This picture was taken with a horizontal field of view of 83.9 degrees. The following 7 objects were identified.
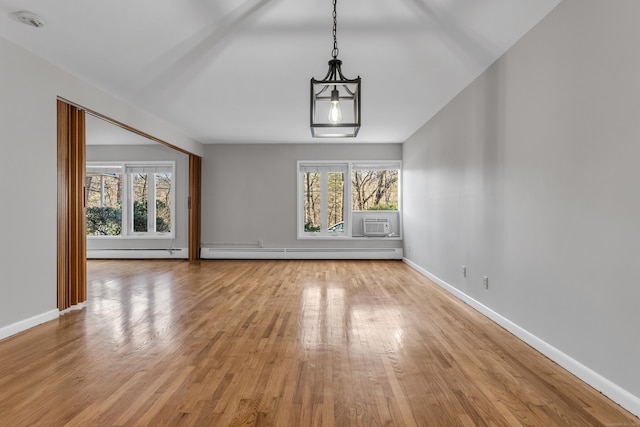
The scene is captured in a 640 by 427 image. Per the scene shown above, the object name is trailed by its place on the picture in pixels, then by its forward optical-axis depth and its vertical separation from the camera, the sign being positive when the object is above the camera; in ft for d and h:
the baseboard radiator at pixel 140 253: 26.11 -3.12
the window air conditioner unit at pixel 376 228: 25.73 -1.25
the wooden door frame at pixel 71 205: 12.34 +0.21
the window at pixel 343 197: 26.17 +1.02
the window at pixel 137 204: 26.61 +0.50
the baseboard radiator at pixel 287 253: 25.70 -3.07
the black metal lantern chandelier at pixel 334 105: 7.94 +2.44
